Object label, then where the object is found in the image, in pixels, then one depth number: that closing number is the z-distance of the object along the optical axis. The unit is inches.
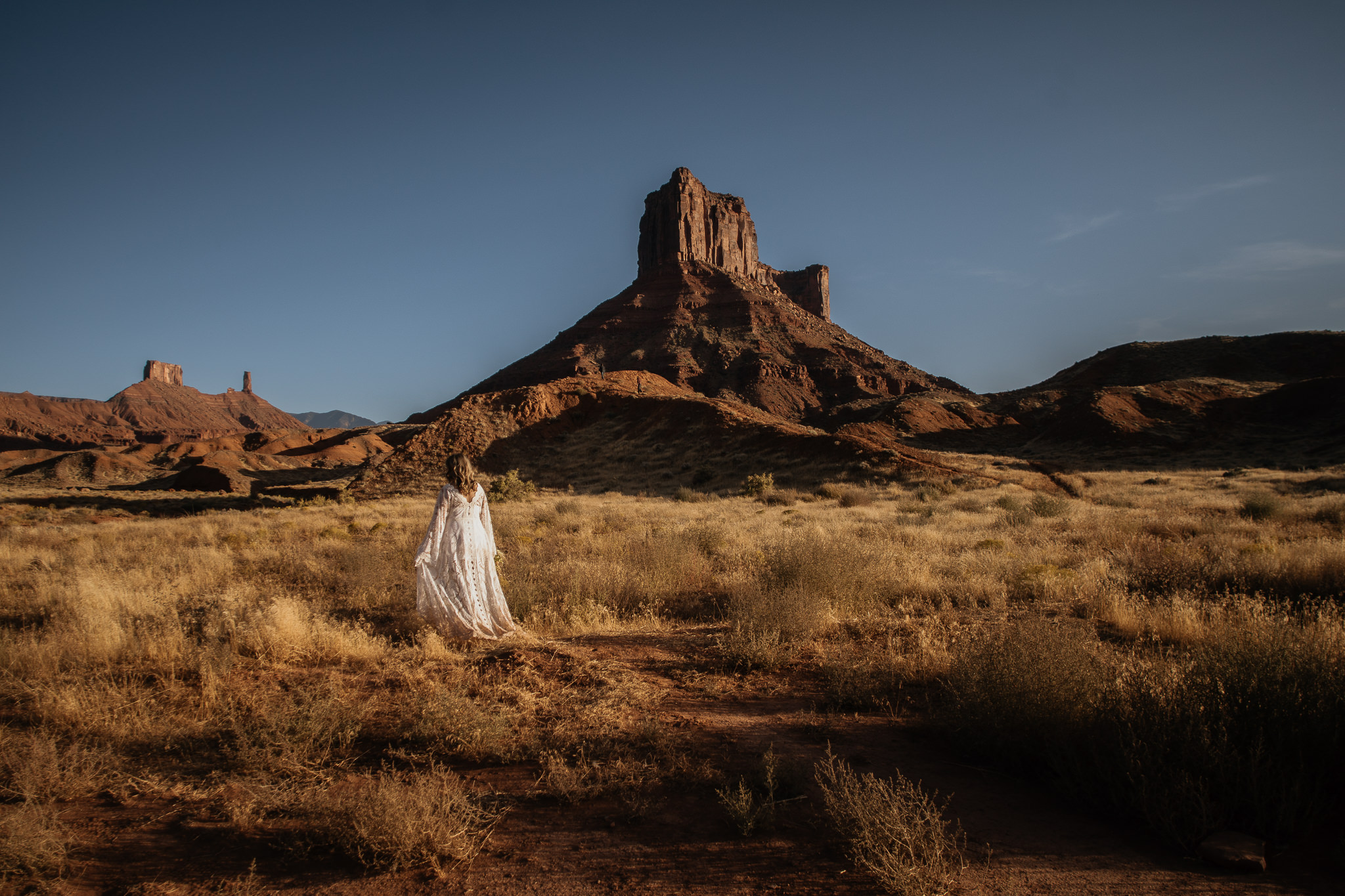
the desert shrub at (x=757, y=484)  917.8
